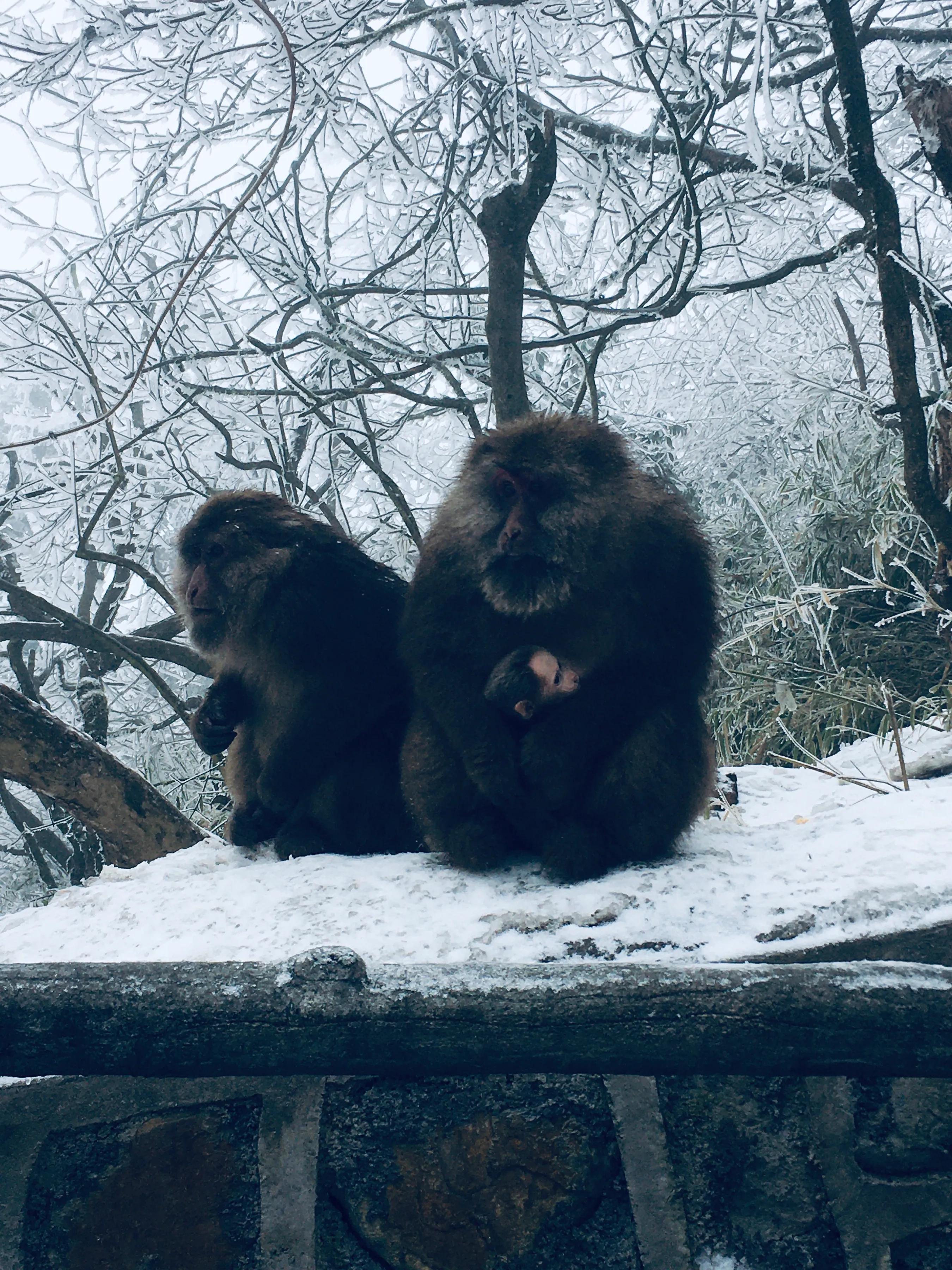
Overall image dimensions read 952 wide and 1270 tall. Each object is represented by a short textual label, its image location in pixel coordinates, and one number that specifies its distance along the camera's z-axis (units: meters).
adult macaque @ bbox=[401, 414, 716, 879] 2.69
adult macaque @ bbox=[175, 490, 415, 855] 3.34
